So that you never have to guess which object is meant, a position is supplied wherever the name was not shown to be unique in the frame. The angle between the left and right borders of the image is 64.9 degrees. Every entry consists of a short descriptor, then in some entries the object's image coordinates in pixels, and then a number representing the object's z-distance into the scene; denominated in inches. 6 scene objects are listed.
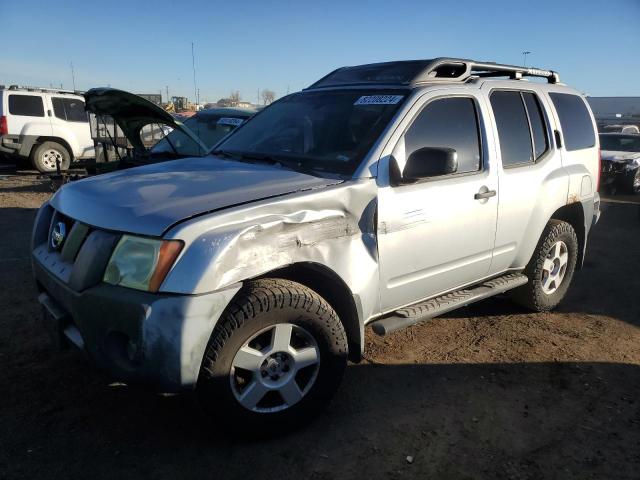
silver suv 88.7
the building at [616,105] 2443.4
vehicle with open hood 253.1
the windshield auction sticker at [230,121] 263.0
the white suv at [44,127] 480.7
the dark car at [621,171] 473.0
